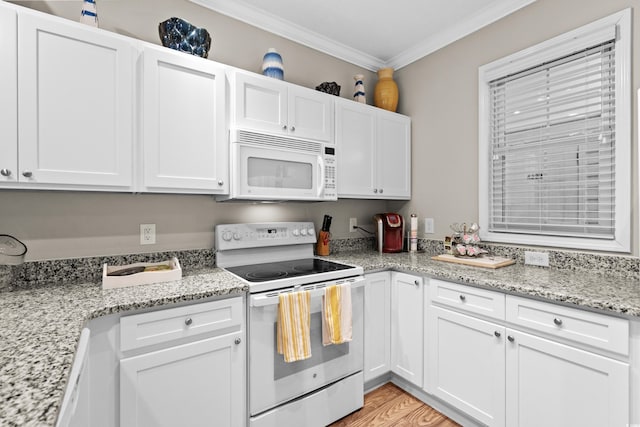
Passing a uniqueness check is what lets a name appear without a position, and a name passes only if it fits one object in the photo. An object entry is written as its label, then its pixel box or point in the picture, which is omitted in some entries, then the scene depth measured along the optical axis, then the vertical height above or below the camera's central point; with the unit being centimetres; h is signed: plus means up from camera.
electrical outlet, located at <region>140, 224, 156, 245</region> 188 -14
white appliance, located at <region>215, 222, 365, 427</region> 159 -70
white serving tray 148 -32
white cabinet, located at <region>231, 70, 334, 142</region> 190 +68
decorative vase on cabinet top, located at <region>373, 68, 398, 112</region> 278 +106
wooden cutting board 194 -32
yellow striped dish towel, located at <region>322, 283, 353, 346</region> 177 -59
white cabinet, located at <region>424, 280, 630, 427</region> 127 -71
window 171 +43
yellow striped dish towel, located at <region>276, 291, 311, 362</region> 160 -59
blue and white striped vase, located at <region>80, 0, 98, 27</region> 156 +98
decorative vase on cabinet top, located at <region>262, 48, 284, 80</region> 212 +98
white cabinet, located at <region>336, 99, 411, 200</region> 240 +48
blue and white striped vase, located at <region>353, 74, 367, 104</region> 264 +100
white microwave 187 +28
